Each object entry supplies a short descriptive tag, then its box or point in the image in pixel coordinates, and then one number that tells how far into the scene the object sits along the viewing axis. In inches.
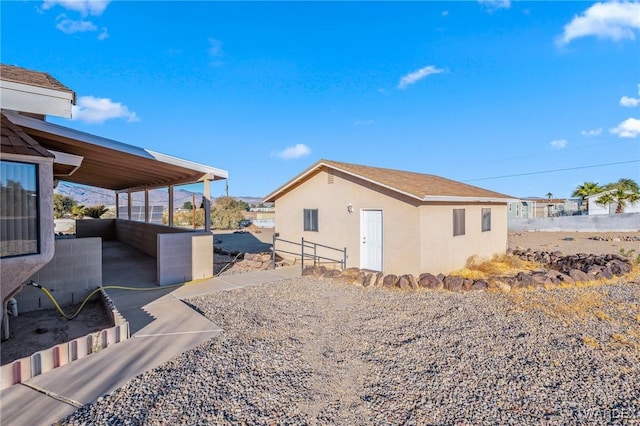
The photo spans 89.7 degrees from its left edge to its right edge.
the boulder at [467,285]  304.7
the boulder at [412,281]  312.8
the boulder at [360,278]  333.5
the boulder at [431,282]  312.2
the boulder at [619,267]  363.9
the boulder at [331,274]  357.3
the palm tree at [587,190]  1299.2
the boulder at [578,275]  333.1
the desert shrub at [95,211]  831.7
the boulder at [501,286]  303.1
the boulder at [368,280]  328.2
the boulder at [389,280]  321.7
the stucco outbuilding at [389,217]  365.1
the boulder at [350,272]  350.3
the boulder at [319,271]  364.8
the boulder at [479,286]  304.9
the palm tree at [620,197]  1084.7
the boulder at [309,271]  368.8
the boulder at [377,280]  328.8
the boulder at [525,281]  314.3
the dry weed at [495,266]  410.6
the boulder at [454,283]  305.9
